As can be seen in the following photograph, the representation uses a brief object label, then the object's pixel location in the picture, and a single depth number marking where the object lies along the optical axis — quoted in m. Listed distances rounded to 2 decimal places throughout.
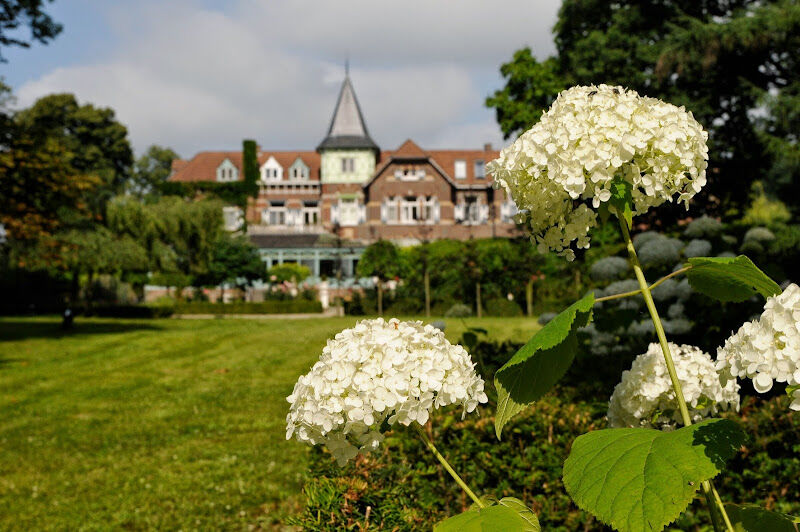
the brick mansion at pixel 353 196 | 40.00
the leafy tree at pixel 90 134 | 50.25
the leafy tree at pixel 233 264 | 29.94
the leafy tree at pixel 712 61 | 13.67
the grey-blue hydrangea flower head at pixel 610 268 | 6.55
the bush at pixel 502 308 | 22.28
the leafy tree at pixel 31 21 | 17.50
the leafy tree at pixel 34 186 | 16.22
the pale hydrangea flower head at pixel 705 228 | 6.82
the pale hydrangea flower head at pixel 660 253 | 6.23
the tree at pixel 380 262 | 24.00
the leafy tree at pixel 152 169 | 62.88
